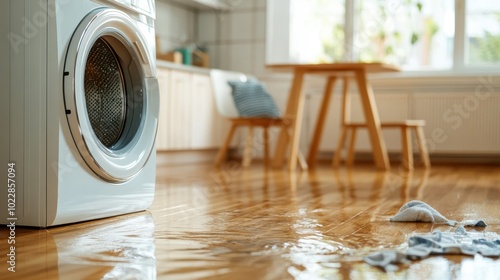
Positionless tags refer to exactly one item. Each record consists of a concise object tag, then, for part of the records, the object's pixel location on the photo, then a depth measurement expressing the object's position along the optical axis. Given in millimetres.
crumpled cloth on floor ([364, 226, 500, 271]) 1430
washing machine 1840
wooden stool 5000
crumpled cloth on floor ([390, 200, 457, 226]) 2082
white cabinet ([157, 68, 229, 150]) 4973
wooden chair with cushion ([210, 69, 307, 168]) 4953
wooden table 4820
